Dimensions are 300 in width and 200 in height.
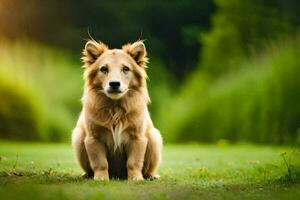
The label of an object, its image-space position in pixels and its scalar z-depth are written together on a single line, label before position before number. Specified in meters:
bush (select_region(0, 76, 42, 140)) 13.98
